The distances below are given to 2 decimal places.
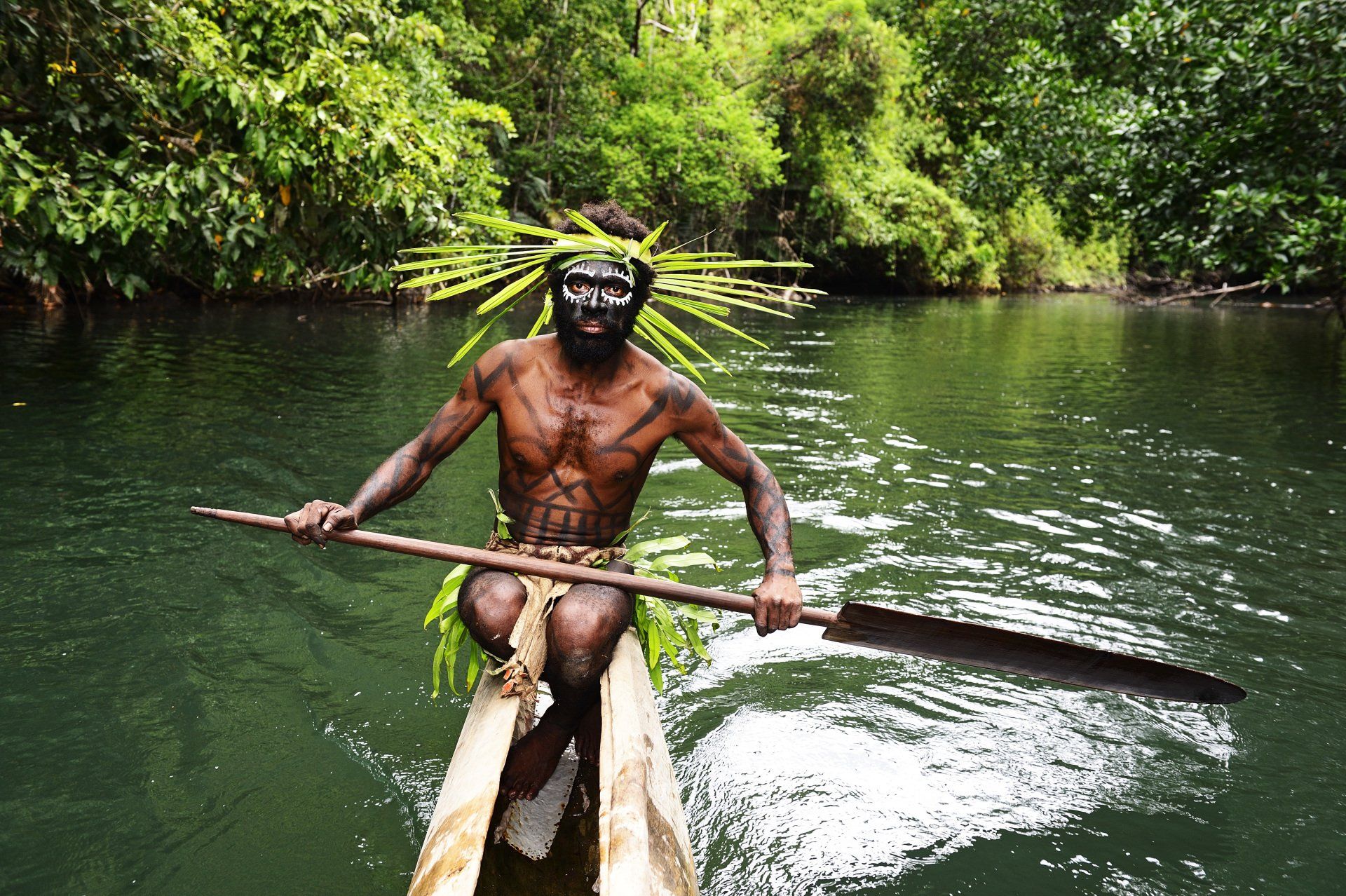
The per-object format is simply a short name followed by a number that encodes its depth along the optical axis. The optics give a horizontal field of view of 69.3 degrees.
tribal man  2.95
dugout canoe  2.21
